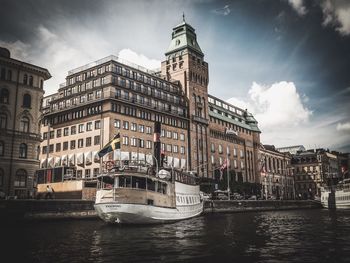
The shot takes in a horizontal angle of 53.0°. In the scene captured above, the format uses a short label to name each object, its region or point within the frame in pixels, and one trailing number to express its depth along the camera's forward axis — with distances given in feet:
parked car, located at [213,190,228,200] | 312.13
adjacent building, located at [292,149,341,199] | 562.66
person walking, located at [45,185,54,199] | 192.23
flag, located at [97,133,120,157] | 158.88
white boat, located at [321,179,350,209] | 302.33
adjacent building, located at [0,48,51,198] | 184.55
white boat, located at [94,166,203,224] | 130.52
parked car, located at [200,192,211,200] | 279.49
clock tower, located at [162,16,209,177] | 356.59
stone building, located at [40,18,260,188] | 277.23
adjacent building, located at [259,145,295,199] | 500.33
